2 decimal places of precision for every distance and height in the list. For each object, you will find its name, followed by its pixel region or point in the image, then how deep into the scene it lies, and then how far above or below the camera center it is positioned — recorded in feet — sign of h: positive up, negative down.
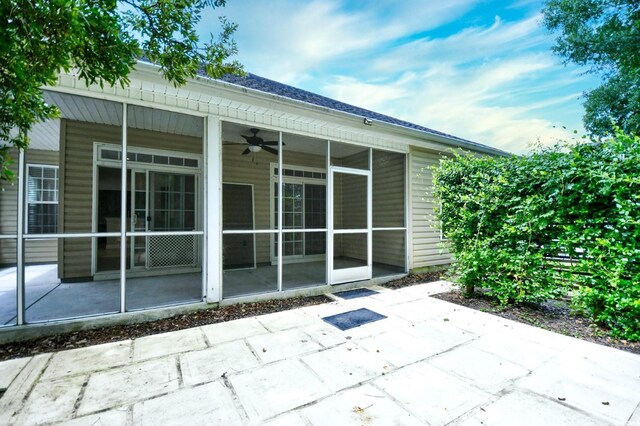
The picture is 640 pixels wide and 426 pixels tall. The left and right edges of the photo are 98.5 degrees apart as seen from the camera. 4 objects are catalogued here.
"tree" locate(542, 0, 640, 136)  28.89 +18.72
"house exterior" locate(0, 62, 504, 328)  12.29 +1.04
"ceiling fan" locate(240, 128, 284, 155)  16.42 +4.41
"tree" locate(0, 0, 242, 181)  4.26 +3.02
